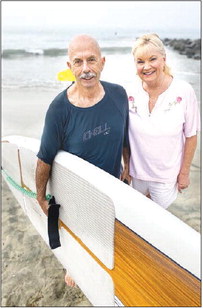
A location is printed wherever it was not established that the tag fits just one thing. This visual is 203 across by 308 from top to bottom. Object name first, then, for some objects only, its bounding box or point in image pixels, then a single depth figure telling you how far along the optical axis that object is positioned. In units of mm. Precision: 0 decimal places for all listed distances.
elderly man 1773
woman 1845
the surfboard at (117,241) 1260
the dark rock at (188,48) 17672
